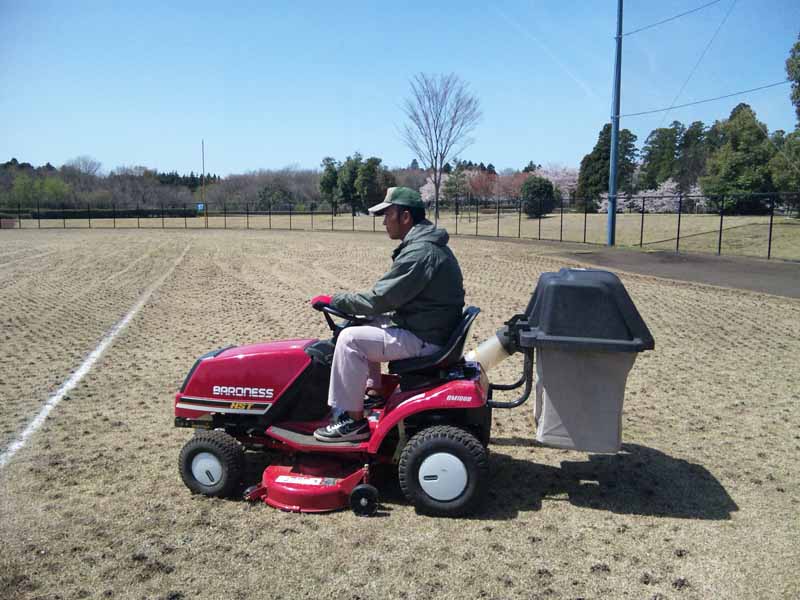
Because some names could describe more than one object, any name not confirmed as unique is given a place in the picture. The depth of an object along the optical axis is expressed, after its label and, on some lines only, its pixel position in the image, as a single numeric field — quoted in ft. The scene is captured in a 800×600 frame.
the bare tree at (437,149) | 158.71
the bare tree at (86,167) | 321.42
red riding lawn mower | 12.87
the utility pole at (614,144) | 87.48
